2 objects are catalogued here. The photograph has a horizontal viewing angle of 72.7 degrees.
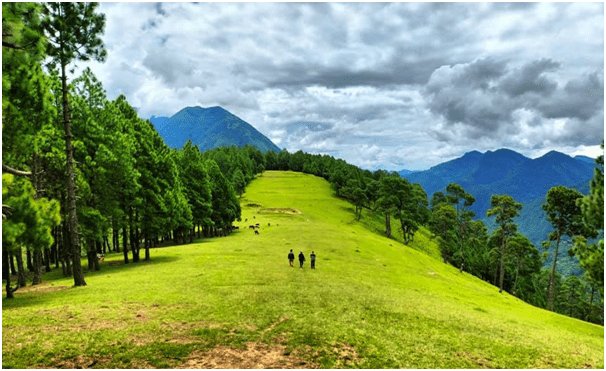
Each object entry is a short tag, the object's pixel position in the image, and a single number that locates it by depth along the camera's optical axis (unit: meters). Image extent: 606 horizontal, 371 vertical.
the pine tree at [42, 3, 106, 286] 32.69
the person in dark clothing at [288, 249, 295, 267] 52.56
